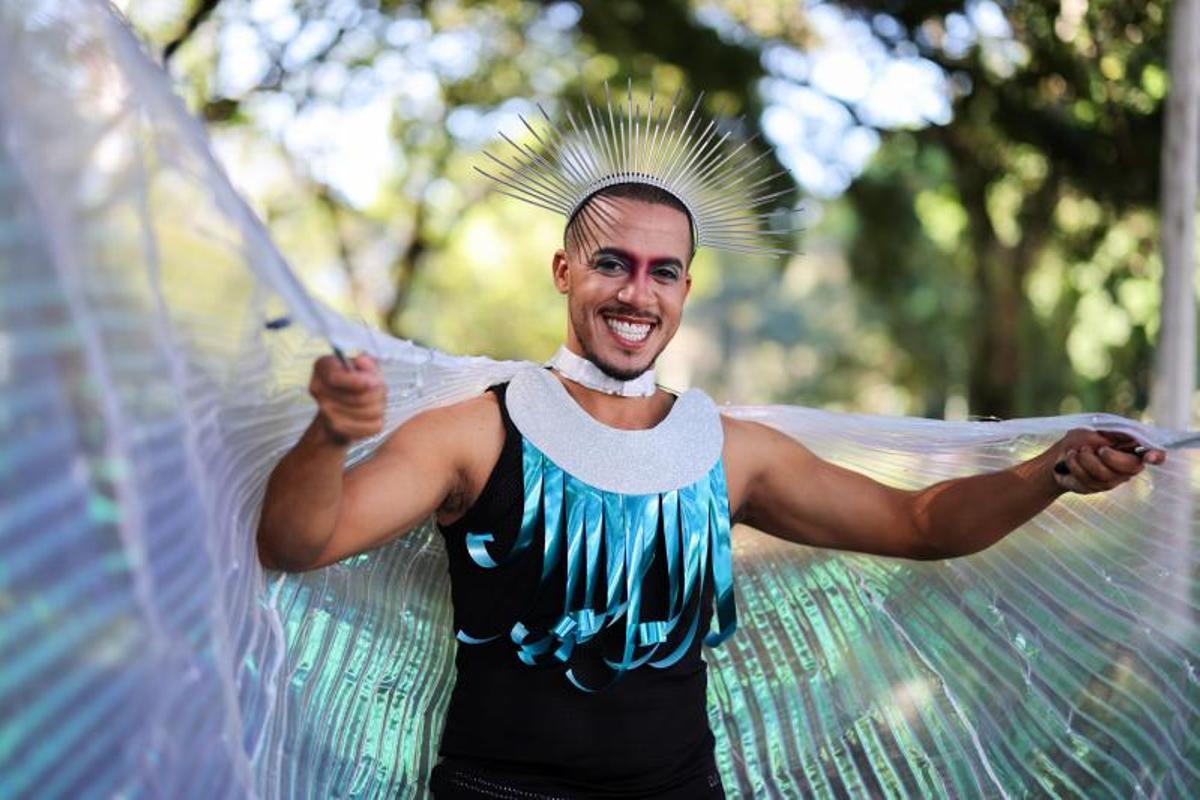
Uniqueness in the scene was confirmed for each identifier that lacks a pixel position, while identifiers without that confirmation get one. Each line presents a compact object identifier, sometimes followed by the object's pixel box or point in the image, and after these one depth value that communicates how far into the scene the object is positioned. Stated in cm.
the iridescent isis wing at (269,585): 145
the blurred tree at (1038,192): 611
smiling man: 219
